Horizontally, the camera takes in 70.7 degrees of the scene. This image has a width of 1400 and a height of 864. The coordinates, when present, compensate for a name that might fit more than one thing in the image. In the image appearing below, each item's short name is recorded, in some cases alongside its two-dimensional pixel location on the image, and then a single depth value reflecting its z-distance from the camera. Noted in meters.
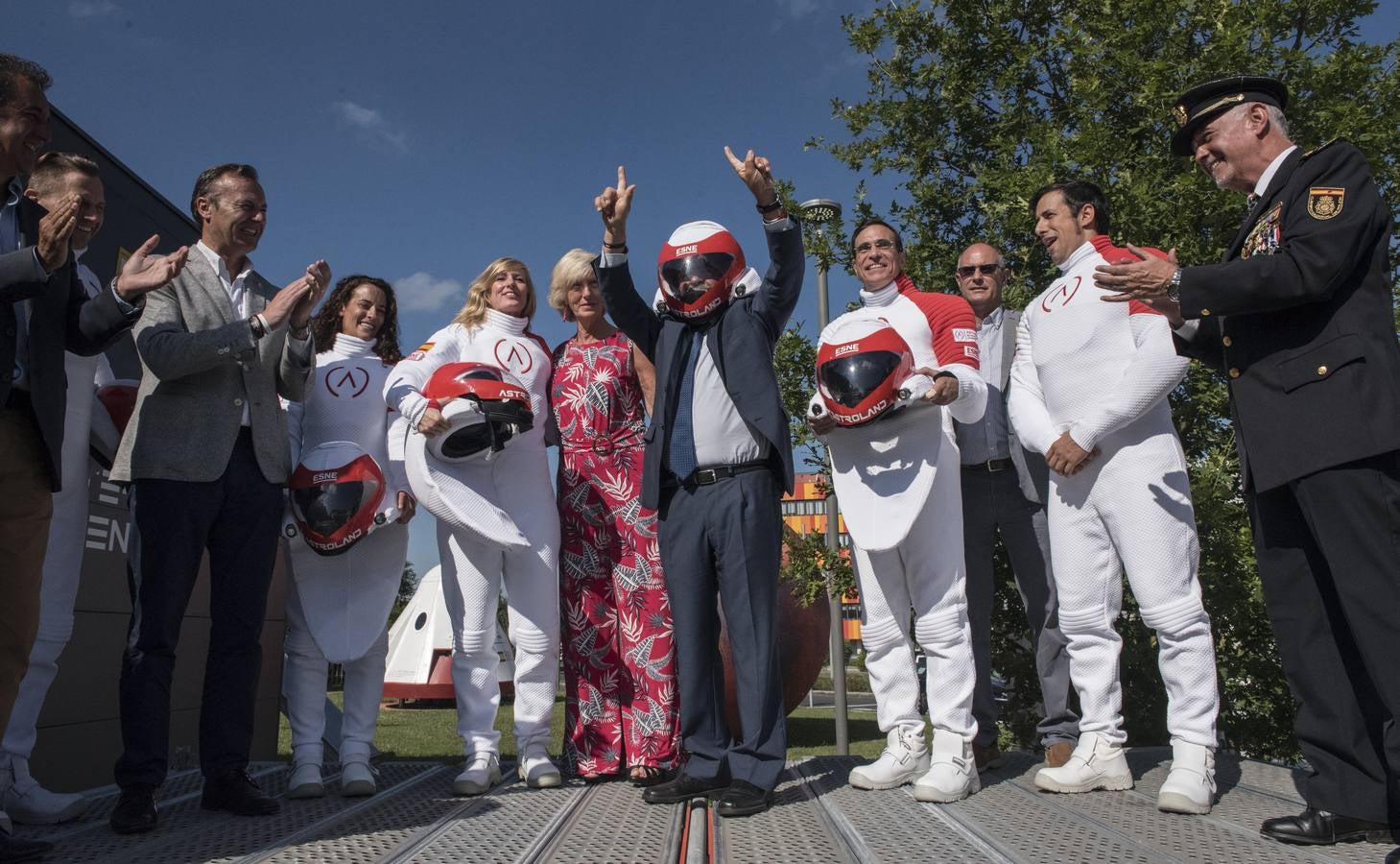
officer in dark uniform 2.81
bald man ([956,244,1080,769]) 4.53
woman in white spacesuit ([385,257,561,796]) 4.20
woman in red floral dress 4.35
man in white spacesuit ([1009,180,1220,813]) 3.58
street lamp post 9.67
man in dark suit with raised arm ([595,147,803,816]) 3.66
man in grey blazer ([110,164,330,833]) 3.52
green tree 6.15
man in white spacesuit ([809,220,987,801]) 3.77
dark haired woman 4.08
